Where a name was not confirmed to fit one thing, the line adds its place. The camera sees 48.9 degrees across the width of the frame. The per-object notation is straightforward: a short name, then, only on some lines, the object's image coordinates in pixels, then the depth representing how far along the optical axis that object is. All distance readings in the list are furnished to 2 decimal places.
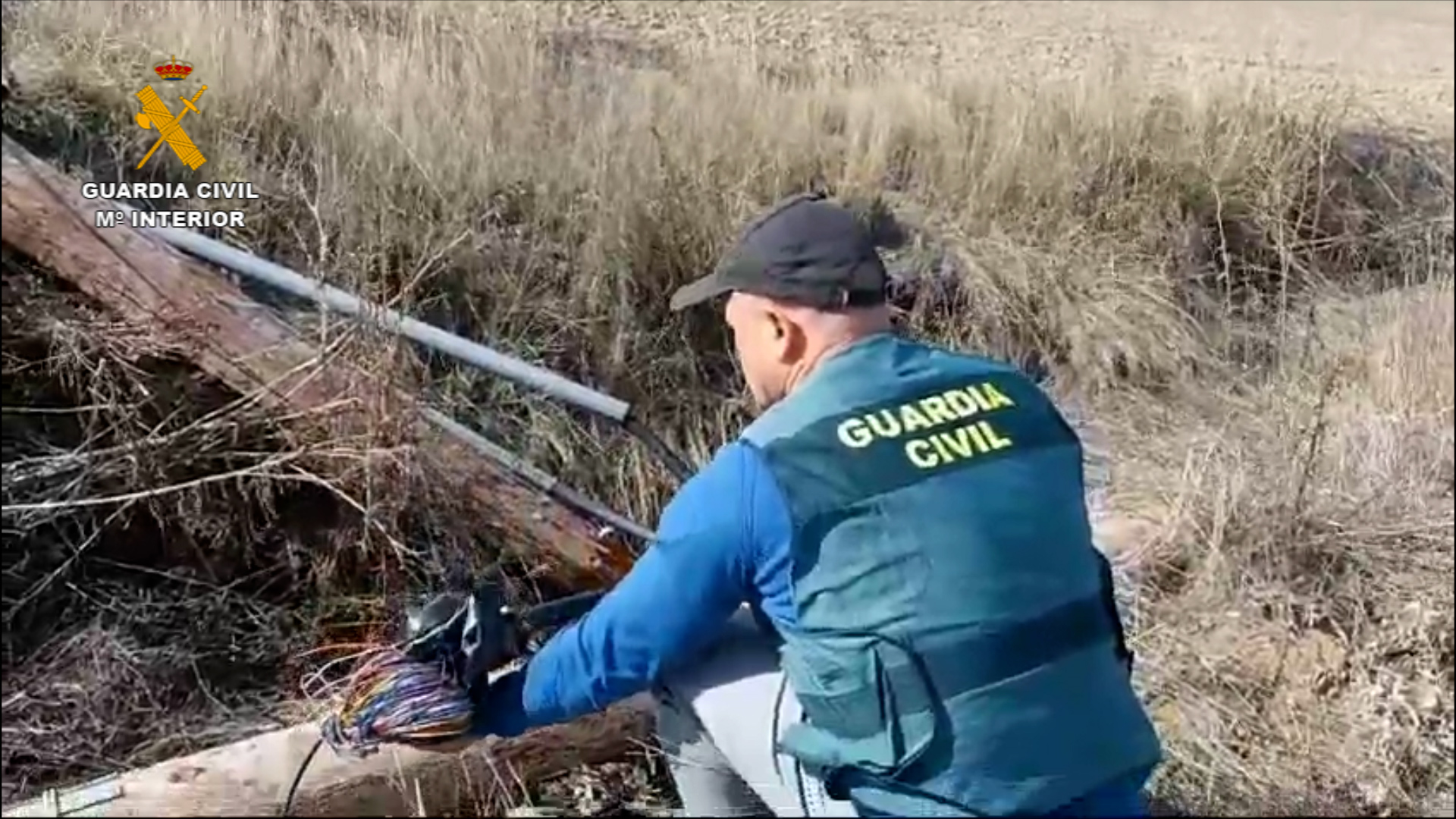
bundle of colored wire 2.26
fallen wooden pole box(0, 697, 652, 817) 2.61
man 1.94
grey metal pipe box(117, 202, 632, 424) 3.72
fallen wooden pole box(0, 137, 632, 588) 3.53
